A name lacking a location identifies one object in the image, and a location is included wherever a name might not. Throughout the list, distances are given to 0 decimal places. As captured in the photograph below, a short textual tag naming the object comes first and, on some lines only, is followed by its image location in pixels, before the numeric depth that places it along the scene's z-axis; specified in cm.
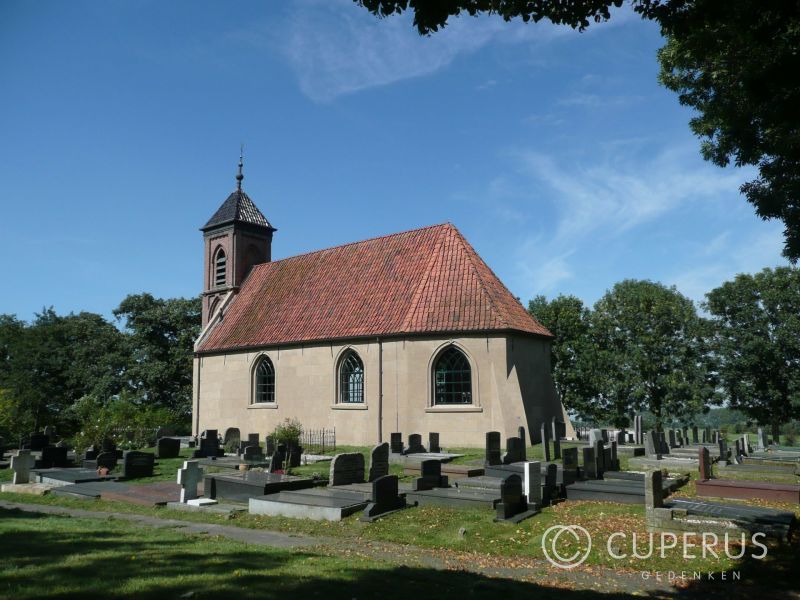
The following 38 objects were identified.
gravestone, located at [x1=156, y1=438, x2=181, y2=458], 2405
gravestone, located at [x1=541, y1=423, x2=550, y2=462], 1959
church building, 2452
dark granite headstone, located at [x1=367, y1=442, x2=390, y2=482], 1595
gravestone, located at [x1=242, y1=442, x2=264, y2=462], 2064
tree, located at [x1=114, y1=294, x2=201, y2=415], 4219
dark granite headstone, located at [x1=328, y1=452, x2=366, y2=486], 1536
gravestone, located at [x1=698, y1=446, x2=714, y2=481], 1485
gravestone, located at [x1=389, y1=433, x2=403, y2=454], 2220
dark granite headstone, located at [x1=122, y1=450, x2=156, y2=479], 1902
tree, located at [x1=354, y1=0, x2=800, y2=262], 641
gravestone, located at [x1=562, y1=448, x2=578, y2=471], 1510
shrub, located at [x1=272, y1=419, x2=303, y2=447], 2178
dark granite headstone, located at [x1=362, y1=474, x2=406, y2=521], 1233
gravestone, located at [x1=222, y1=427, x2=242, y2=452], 2527
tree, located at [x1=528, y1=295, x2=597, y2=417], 4231
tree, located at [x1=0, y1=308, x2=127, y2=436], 4359
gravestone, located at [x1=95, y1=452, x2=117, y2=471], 1964
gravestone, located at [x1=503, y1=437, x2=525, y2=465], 1836
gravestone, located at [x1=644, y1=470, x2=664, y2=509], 1101
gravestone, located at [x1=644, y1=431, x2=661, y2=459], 1991
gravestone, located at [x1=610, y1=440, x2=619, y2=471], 1755
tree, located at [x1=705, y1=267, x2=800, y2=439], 3928
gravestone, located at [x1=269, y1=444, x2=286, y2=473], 1741
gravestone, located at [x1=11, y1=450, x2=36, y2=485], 1807
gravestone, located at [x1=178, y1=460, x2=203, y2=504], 1460
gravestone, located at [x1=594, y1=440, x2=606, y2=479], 1599
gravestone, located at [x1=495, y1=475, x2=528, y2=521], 1187
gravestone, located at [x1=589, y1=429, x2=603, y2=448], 2205
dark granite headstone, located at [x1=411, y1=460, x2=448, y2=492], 1457
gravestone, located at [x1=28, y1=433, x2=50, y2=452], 2658
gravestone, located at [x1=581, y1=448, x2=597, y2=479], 1570
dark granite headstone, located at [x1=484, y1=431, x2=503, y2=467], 1794
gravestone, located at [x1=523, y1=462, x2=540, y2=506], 1281
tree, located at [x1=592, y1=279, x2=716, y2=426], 4062
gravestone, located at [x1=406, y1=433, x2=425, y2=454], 2198
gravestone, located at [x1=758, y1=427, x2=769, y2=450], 2753
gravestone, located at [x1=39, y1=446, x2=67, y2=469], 2025
